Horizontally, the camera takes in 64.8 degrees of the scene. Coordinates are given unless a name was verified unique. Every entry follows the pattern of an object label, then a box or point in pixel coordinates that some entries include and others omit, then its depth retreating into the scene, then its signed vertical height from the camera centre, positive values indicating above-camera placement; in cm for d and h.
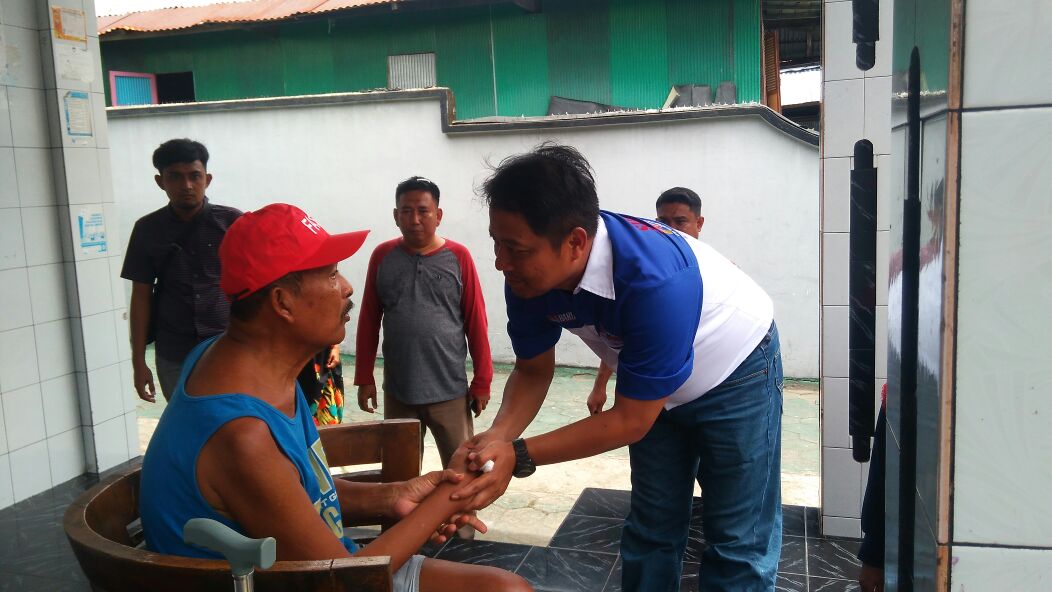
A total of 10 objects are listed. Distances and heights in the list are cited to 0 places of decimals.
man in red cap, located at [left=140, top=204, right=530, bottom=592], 143 -40
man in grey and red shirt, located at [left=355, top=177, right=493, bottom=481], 364 -54
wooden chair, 131 -57
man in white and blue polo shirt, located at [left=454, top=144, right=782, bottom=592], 177 -42
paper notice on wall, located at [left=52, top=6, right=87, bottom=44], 428 +100
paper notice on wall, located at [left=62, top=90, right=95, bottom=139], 434 +54
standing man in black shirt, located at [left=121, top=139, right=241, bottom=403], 357 -22
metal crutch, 105 -42
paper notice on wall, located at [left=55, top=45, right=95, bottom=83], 430 +80
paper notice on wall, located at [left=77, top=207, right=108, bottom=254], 442 -9
